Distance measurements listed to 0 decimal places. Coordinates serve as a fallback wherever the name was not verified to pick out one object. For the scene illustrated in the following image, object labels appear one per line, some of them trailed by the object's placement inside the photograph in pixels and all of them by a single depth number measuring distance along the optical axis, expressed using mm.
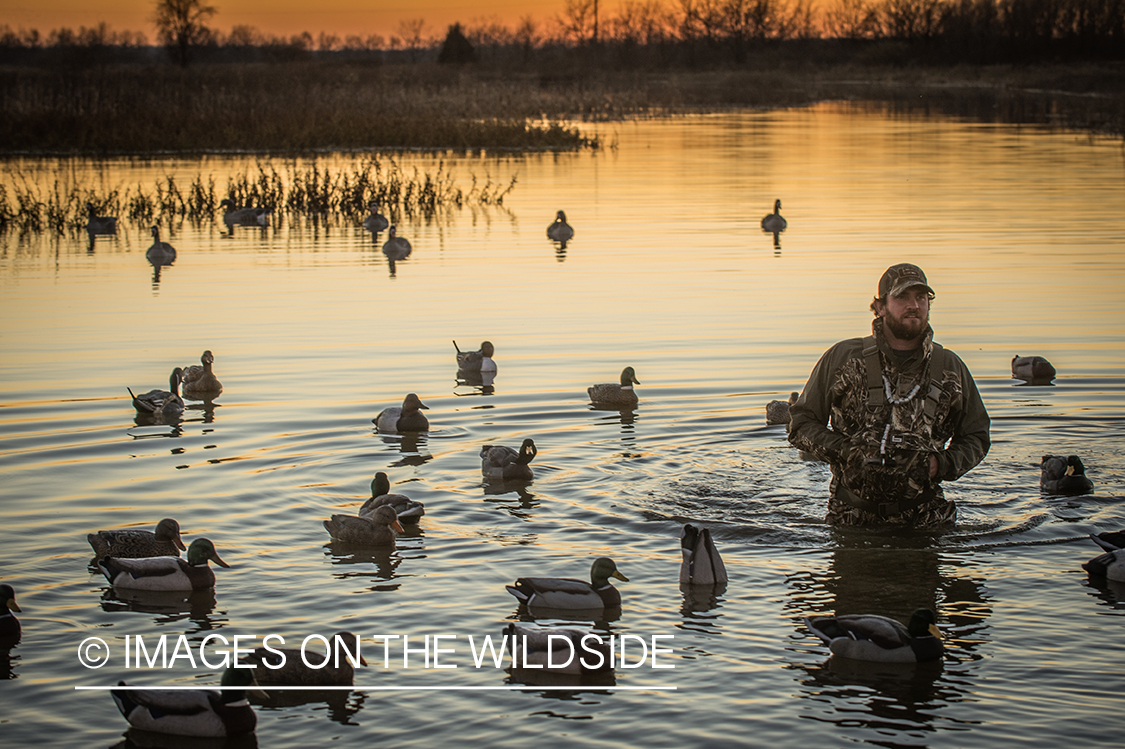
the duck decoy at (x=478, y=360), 15045
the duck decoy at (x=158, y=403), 13484
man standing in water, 8977
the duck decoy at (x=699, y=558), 8414
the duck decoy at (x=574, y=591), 8133
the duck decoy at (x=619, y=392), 13531
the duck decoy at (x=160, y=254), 24219
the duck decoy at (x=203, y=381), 14472
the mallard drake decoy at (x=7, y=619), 7840
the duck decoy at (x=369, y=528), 9492
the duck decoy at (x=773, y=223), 26266
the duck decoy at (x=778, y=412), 12695
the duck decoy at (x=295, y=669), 7168
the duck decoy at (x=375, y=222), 28344
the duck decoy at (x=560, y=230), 25922
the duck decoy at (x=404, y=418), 12773
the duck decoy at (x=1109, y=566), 8469
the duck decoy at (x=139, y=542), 9117
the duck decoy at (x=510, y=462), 11102
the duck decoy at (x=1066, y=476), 10430
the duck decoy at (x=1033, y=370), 14141
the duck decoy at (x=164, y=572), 8555
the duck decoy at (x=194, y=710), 6664
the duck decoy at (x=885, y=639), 7336
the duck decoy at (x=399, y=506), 9852
